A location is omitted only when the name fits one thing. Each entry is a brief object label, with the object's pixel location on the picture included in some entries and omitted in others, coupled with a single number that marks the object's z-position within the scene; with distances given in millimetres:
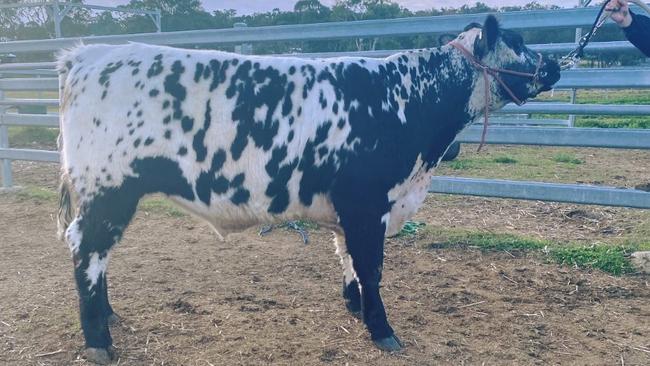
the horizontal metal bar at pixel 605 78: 4422
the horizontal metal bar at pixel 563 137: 4559
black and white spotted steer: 3277
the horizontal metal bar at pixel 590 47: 4461
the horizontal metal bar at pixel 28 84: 7238
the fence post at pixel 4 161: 7652
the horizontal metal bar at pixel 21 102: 7458
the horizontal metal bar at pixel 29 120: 7141
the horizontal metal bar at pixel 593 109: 4719
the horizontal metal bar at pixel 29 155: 7156
